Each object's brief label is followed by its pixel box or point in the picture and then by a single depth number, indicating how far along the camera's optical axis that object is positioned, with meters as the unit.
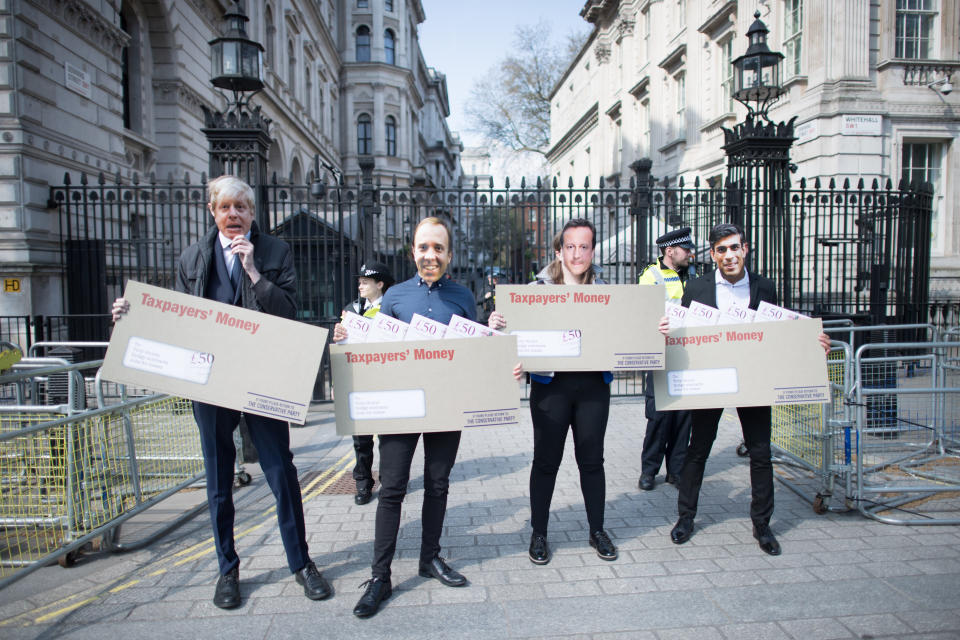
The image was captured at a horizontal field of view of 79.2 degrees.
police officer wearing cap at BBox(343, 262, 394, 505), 4.77
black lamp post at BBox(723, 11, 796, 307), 7.80
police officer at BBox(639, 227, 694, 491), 4.94
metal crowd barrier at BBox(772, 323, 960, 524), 4.20
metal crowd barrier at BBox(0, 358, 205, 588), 3.29
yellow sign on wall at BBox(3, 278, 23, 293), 9.64
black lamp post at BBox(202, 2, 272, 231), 7.30
